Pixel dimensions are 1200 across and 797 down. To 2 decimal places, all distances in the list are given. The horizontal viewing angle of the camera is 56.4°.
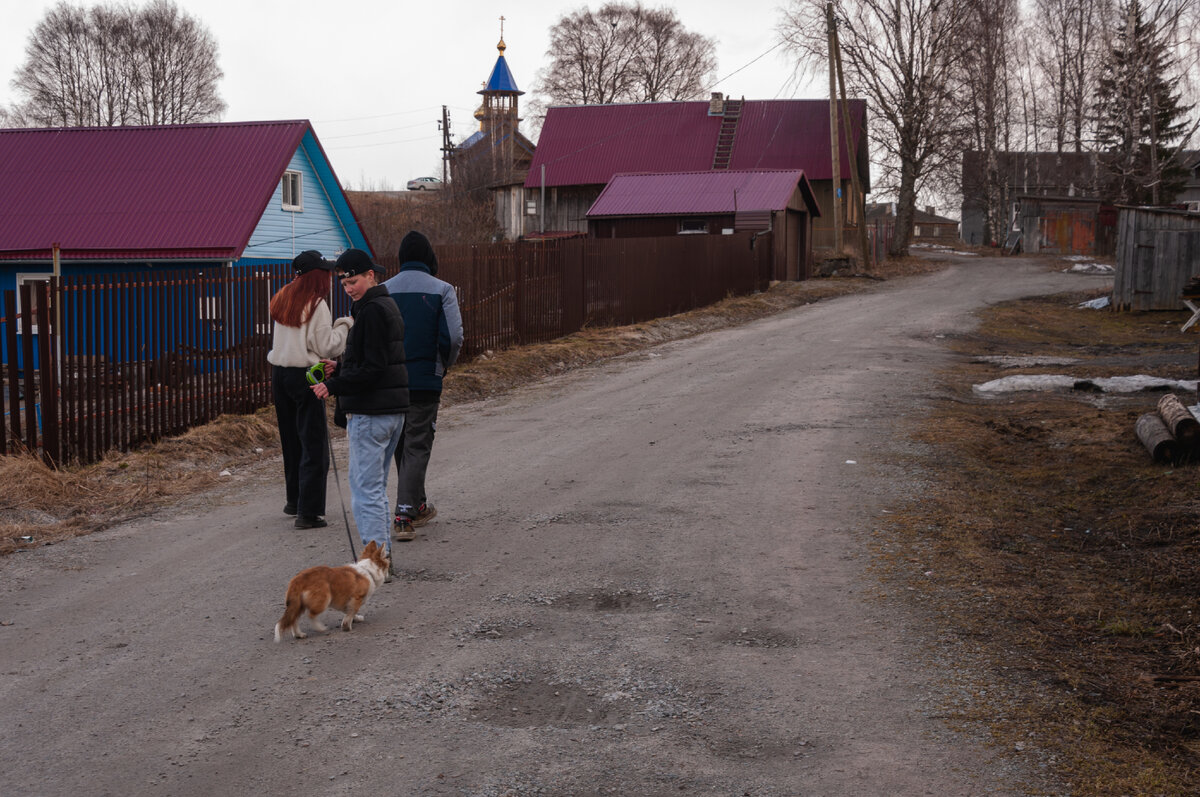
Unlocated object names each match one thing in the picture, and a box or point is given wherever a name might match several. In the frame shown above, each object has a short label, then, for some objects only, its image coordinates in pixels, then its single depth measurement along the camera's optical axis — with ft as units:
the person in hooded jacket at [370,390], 20.10
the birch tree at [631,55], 234.99
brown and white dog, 16.97
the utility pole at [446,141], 213.05
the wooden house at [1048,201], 180.55
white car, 329.66
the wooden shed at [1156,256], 77.10
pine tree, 109.60
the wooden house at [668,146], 168.04
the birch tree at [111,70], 195.11
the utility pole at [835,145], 130.93
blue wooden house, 84.69
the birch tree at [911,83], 155.74
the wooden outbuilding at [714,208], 119.55
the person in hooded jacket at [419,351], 23.53
